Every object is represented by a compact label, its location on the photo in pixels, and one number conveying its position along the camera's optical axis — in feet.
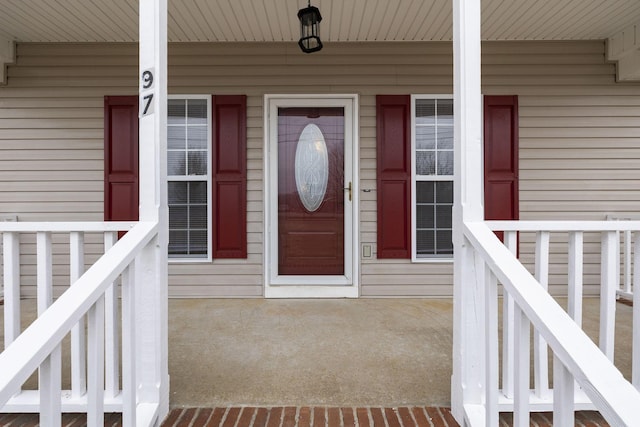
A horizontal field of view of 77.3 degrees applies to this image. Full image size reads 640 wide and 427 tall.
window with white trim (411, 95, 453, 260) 12.85
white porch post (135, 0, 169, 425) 5.77
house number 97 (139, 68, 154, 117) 5.97
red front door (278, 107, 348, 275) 12.91
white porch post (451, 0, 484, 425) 5.78
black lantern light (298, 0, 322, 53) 9.41
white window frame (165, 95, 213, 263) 12.73
